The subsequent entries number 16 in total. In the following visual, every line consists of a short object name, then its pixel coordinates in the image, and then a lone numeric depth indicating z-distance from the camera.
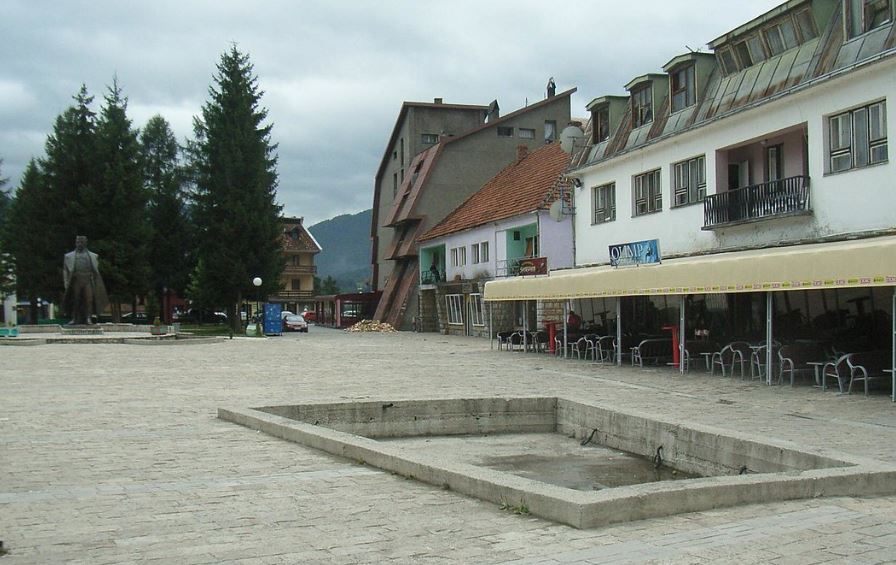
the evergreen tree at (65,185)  50.97
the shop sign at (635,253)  22.06
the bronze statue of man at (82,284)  39.50
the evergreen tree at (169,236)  60.38
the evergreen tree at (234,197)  49.69
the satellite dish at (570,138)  31.22
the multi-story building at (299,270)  103.12
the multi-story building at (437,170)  53.97
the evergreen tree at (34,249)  51.16
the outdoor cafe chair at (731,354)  19.31
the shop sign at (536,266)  29.11
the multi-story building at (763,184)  17.23
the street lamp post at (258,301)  45.58
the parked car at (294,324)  58.09
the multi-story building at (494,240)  37.56
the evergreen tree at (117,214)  50.72
